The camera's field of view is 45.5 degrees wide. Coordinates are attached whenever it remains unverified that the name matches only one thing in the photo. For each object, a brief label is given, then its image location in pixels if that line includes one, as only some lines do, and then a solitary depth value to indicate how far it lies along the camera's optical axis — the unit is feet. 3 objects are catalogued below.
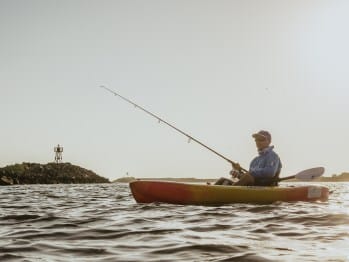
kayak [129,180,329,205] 33.71
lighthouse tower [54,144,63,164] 264.01
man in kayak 37.24
